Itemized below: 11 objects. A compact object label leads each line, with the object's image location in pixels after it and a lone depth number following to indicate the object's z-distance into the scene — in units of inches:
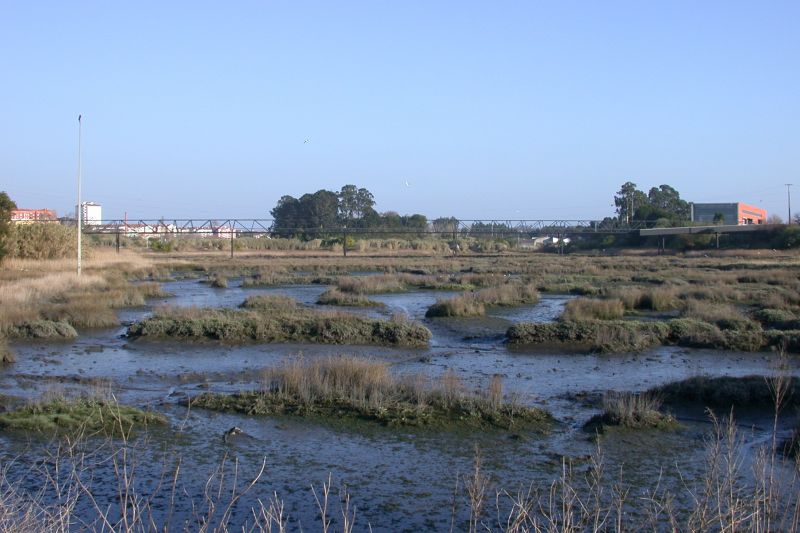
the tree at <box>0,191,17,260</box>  1714.7
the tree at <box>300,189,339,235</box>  5743.1
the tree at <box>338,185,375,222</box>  6087.6
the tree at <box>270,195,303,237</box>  5759.4
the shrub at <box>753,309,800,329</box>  986.1
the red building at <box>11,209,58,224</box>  3784.0
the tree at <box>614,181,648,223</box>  5757.9
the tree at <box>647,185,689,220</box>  6097.4
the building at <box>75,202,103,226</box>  5566.9
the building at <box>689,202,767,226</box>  5201.8
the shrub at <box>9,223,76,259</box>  2087.8
